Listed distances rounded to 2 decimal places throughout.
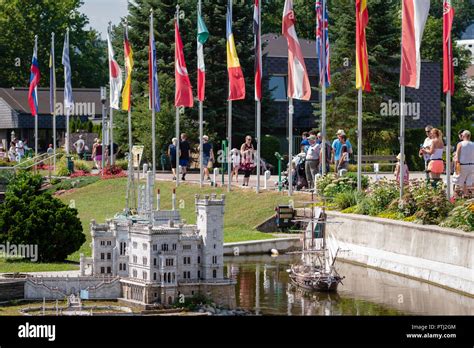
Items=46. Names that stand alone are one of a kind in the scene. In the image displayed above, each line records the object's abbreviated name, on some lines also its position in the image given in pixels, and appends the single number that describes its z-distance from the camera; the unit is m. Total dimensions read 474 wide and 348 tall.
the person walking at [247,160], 48.53
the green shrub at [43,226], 35.44
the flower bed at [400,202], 32.22
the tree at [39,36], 99.69
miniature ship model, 31.92
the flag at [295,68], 42.59
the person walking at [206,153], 51.44
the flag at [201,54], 48.31
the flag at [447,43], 33.47
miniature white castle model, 29.69
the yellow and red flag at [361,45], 38.62
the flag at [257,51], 45.50
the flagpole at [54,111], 63.53
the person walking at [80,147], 69.55
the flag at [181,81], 49.16
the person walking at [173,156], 52.42
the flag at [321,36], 43.41
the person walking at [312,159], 44.09
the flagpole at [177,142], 50.91
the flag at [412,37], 34.81
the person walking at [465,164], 33.97
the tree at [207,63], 65.56
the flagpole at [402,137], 36.09
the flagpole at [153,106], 51.19
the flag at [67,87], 62.01
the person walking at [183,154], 52.31
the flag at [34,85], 64.56
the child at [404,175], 38.75
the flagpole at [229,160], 47.12
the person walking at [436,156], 36.00
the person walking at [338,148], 43.23
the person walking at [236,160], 49.66
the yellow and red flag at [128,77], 51.56
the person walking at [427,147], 36.59
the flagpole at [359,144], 39.69
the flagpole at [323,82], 42.94
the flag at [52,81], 64.94
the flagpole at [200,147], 49.26
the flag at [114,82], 55.16
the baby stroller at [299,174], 45.53
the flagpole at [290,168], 43.69
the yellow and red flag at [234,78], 45.94
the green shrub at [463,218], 31.34
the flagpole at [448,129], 33.94
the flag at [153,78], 50.53
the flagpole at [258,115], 45.53
